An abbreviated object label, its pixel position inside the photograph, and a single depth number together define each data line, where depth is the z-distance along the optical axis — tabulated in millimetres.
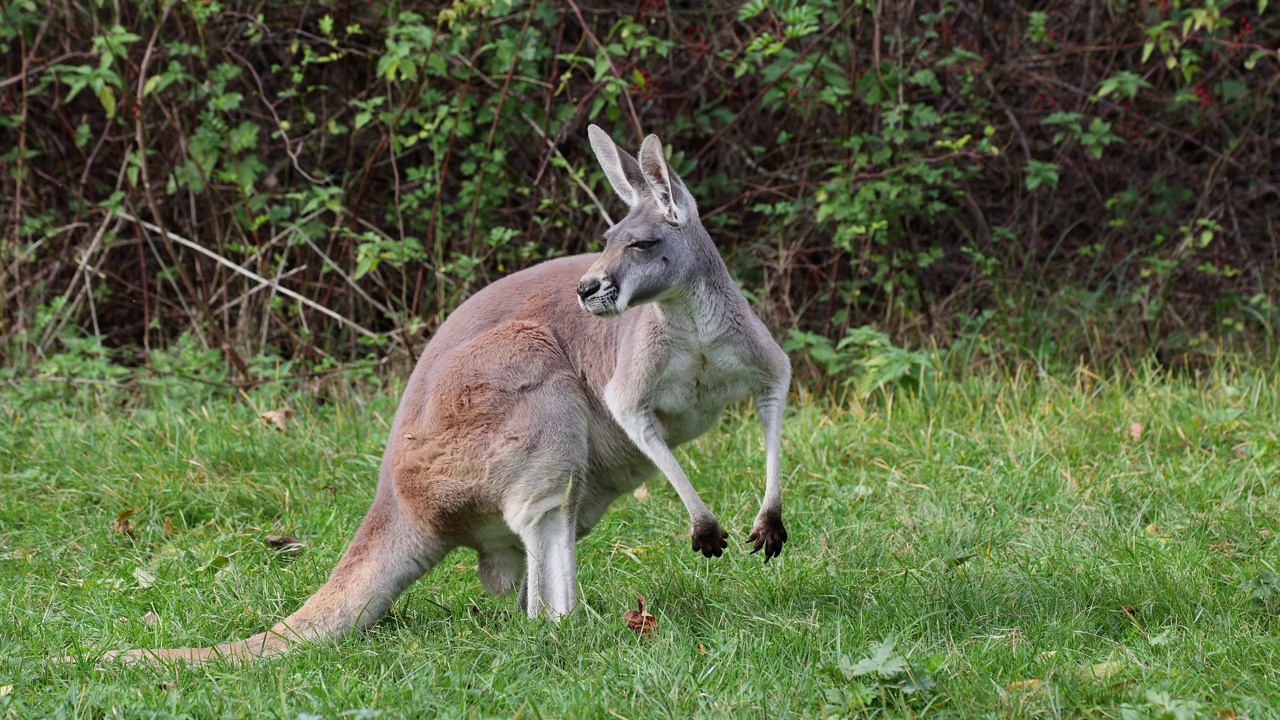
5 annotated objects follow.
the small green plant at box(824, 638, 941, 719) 5508
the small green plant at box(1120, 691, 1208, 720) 5160
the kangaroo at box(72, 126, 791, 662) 6969
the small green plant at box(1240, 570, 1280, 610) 6719
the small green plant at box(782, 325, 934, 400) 11273
